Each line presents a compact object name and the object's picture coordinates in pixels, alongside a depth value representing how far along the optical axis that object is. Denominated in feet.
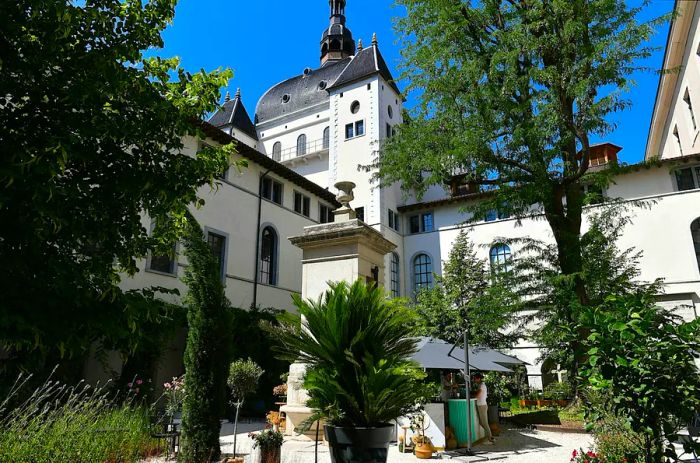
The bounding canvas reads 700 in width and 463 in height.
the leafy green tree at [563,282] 40.57
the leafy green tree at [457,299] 69.77
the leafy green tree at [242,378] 29.35
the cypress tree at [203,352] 26.94
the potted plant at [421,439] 30.30
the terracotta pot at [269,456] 22.80
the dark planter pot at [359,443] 14.88
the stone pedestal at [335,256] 28.04
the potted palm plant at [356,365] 15.10
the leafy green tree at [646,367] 11.71
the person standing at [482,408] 37.86
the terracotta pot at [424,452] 30.22
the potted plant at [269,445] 22.88
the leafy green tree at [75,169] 13.30
